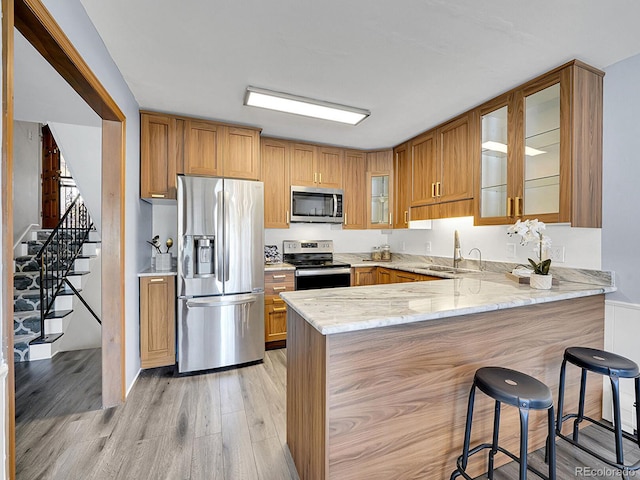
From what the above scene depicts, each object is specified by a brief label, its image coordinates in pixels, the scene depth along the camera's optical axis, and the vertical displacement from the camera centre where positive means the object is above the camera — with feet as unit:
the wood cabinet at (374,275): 11.76 -1.65
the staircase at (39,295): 9.90 -2.32
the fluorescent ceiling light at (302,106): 8.09 +3.93
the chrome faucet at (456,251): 9.88 -0.47
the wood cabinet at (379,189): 13.47 +2.23
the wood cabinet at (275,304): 10.72 -2.52
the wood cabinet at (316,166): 12.40 +3.08
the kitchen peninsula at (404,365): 4.15 -2.15
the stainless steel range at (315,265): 11.29 -1.17
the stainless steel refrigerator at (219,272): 8.94 -1.17
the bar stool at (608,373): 4.94 -2.32
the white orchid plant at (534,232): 6.57 +0.13
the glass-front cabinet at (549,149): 6.63 +2.23
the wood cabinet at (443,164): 9.32 +2.60
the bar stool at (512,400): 3.96 -2.26
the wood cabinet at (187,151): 9.36 +2.89
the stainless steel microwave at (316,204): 12.28 +1.38
